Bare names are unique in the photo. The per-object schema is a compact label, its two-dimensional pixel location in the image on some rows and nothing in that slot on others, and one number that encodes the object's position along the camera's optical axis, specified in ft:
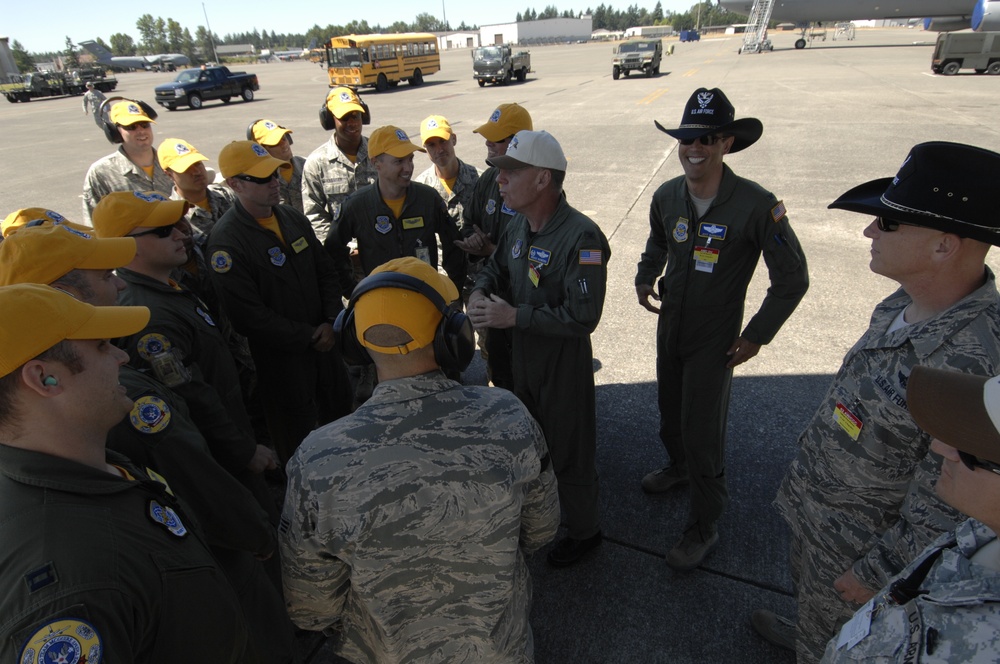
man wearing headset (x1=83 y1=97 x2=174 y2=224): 15.23
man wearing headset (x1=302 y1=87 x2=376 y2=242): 15.39
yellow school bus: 83.20
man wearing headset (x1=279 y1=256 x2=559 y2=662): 4.42
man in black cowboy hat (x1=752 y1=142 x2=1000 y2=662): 4.92
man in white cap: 7.93
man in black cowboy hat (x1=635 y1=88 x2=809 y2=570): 8.15
